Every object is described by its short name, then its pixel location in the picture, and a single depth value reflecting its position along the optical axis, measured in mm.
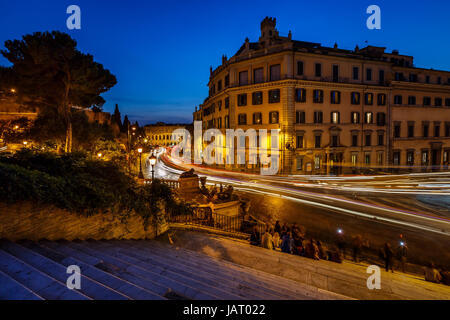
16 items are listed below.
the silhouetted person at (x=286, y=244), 9266
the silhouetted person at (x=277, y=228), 11297
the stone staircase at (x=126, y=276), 3930
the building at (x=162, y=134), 136125
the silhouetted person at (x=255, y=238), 9734
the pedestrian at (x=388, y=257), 8820
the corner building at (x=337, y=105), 33688
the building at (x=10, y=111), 27156
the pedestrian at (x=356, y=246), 9945
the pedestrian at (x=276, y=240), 9898
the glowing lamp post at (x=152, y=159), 14561
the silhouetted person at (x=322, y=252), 9211
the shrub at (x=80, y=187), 5676
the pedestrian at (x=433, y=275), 7926
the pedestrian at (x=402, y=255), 9285
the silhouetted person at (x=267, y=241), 9417
